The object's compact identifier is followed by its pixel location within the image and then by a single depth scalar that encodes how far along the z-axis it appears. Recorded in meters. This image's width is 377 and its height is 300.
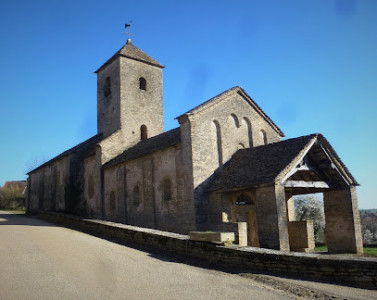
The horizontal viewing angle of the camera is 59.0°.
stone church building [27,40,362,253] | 15.98
